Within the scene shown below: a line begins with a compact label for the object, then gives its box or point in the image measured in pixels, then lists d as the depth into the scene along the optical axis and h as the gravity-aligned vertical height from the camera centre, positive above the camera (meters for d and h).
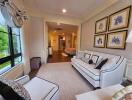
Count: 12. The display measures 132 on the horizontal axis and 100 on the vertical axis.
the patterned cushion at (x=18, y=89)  0.83 -0.51
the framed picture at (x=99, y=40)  3.01 +0.14
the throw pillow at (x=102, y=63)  2.17 -0.54
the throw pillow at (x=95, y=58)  2.69 -0.53
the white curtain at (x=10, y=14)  1.56 +0.62
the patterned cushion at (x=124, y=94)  0.93 -0.61
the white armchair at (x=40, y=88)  1.17 -0.78
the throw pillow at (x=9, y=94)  0.79 -0.52
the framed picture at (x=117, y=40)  2.25 +0.13
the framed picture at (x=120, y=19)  2.14 +0.74
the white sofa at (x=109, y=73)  1.86 -0.74
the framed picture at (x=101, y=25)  2.89 +0.74
